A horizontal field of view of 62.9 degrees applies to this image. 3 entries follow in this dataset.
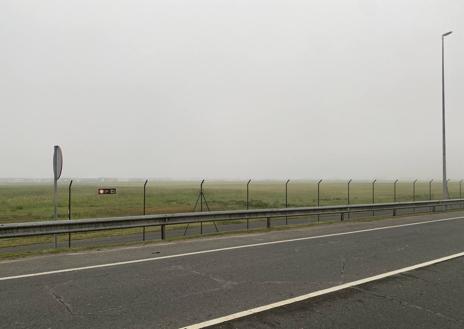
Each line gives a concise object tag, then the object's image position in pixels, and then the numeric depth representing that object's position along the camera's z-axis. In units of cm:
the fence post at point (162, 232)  1166
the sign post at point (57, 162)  1071
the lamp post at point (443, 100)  2458
